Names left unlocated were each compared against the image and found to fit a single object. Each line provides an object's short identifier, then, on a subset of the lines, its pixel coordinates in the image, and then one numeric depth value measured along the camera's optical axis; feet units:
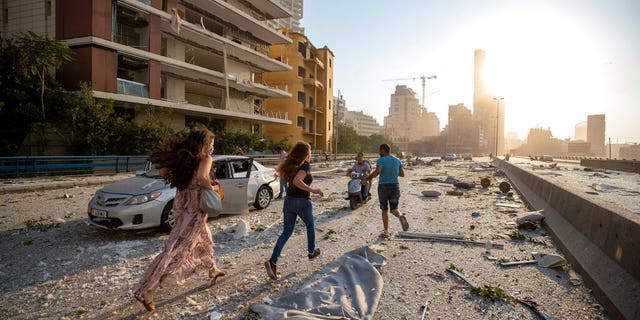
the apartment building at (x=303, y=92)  156.46
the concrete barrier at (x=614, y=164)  103.96
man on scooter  31.94
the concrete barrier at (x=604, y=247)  10.02
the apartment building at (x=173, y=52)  69.10
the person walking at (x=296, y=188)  14.14
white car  19.04
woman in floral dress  11.42
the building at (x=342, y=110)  467.60
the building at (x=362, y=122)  590.96
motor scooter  31.65
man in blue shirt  21.50
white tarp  10.10
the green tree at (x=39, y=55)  55.11
